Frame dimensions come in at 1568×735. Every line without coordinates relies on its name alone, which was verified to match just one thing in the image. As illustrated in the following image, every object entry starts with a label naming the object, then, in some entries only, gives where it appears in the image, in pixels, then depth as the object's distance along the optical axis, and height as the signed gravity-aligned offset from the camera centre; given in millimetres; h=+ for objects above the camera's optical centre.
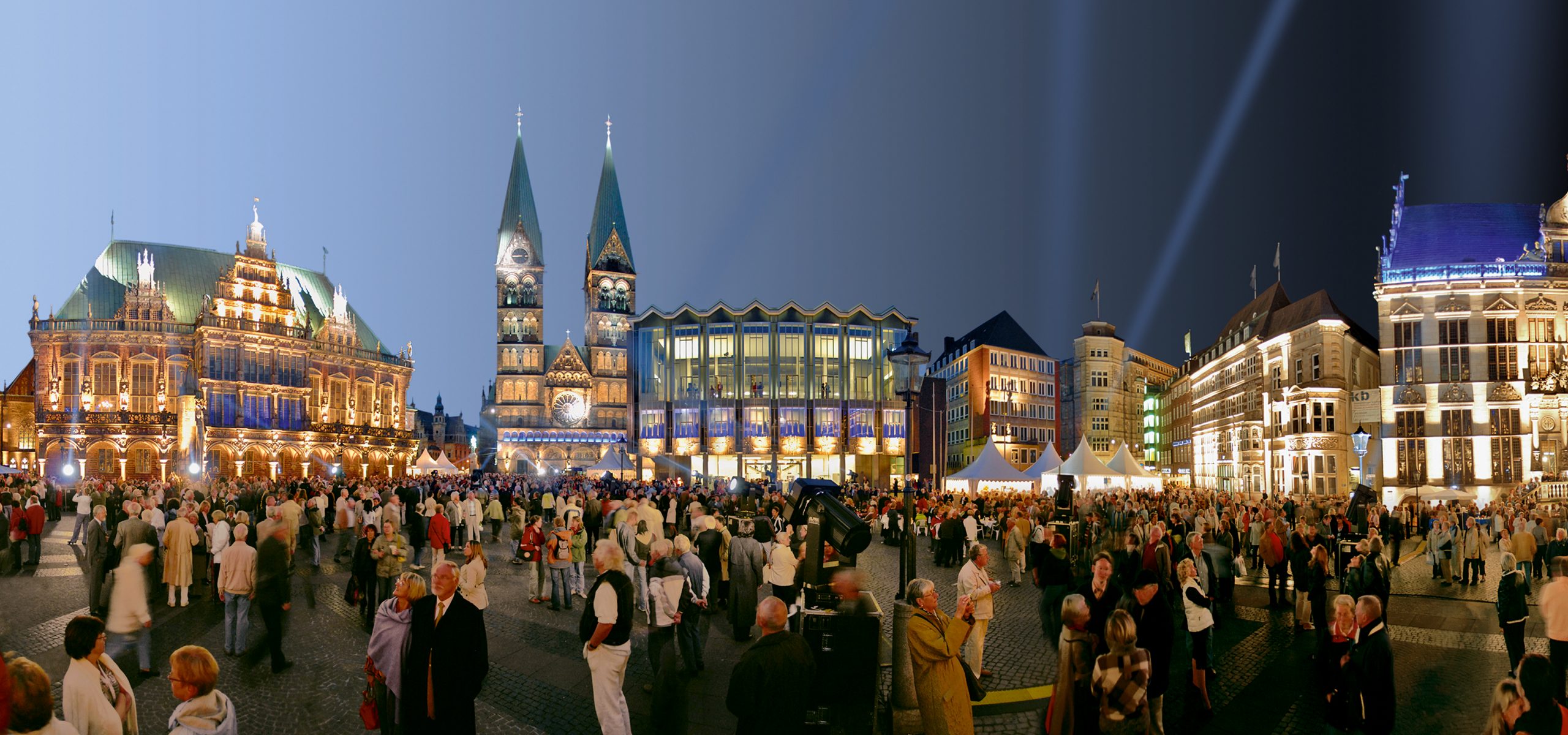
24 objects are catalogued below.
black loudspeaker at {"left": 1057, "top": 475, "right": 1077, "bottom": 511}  21859 -1738
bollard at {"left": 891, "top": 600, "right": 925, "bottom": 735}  7789 -2313
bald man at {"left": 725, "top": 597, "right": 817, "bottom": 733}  5336 -1555
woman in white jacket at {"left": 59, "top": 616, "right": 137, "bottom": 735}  4699 -1391
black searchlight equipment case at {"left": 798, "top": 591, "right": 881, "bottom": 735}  7918 -2114
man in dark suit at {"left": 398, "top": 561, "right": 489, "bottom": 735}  5926 -1601
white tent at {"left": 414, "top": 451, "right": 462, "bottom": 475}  46281 -2157
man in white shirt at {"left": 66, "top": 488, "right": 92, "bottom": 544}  22453 -2015
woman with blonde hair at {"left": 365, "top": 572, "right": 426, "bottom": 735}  6074 -1392
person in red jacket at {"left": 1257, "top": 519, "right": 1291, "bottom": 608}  14570 -2176
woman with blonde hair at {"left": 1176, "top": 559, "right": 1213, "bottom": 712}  8250 -1785
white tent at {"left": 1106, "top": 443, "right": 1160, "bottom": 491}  29516 -1490
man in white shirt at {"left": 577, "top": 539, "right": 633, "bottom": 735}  6926 -1707
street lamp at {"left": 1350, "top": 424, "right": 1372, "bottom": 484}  31156 -738
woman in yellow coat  6070 -1699
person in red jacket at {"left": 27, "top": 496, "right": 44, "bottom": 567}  19312 -2180
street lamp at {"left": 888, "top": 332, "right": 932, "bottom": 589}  18234 +1131
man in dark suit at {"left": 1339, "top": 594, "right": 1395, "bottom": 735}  5754 -1583
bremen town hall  68750 +3973
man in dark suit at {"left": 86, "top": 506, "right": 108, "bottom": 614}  12773 -1873
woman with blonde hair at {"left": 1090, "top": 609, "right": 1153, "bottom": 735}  5543 -1595
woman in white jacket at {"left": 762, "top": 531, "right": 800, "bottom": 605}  11453 -1813
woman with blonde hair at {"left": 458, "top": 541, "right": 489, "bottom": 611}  9570 -1633
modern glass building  72688 +2153
